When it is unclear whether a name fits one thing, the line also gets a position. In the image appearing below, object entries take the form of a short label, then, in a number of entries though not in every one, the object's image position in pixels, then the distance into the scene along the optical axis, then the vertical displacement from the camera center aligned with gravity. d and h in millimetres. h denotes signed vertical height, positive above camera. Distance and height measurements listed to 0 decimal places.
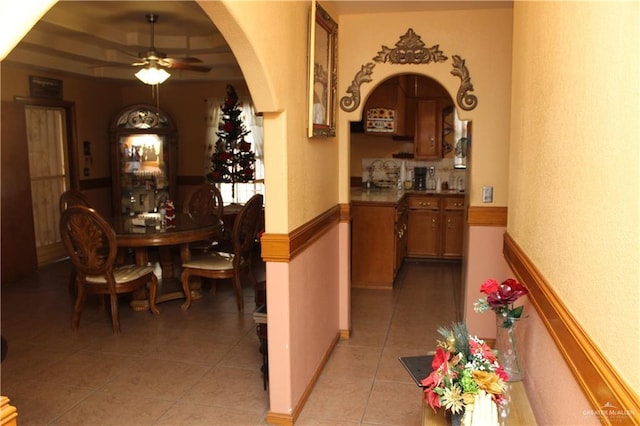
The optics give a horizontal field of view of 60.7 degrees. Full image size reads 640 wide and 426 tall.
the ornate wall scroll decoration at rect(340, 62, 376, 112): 3979 +525
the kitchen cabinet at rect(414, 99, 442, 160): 6777 +352
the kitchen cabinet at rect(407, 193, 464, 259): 6535 -799
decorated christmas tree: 6793 +72
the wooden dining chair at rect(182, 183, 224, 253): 5930 -470
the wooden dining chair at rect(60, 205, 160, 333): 4117 -774
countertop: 5656 -401
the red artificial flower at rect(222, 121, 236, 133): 6836 +422
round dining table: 4594 -637
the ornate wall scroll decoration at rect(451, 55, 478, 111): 3832 +509
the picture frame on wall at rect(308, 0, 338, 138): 3125 +545
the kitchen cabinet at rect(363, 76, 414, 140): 5719 +521
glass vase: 2100 -756
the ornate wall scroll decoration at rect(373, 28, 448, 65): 3867 +760
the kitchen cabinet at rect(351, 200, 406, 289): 5574 -859
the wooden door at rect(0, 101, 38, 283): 5746 -407
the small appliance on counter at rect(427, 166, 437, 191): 7004 -256
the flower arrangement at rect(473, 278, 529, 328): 2077 -532
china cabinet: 7496 +48
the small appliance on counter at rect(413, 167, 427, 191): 7031 -255
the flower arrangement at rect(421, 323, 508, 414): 1669 -680
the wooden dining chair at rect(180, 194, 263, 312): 4777 -908
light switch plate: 3903 -253
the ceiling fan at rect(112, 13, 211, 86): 4695 +837
